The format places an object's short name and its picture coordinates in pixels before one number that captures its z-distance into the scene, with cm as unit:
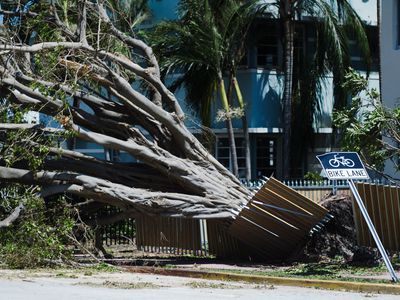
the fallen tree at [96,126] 1794
